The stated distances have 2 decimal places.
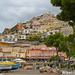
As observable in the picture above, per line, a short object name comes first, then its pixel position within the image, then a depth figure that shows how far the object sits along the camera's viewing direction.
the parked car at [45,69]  19.62
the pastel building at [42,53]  46.27
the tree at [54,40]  33.31
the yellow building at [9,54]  46.40
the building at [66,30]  74.62
